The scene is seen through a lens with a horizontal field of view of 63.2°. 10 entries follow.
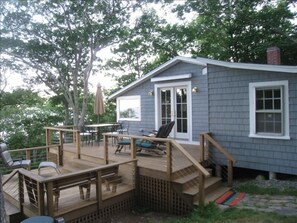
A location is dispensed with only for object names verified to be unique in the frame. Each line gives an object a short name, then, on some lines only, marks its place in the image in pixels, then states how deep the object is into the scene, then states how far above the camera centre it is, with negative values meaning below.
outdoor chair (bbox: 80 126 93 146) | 8.66 -0.79
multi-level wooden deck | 4.18 -1.56
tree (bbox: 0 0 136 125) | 11.71 +4.14
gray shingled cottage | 5.61 +0.13
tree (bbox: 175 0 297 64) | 12.06 +4.58
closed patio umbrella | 9.27 +0.34
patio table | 8.43 -0.49
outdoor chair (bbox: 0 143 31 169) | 5.62 -1.21
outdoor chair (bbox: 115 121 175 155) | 6.28 -0.87
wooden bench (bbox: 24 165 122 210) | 4.12 -1.27
